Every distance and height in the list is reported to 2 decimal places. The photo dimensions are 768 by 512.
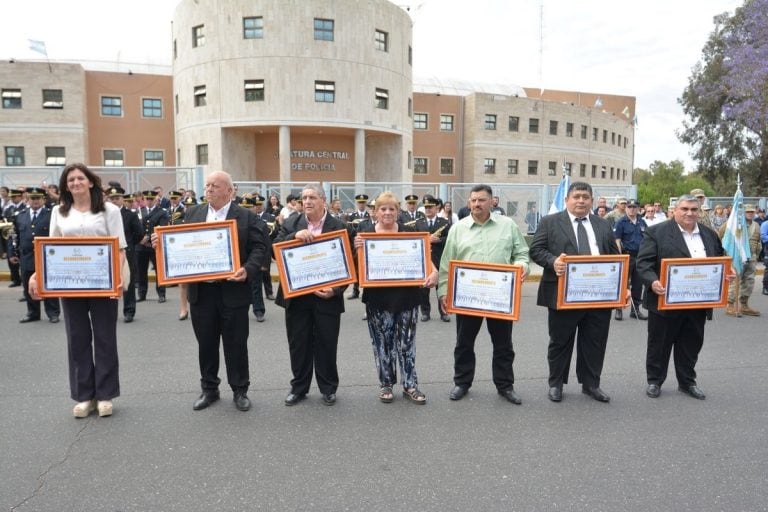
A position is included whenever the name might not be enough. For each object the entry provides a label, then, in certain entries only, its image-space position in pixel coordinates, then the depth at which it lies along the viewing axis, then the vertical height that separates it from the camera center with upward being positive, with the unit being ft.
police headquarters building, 101.81 +21.02
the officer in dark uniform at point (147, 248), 33.06 -2.97
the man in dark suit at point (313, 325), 15.93 -3.78
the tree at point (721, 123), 109.19 +18.37
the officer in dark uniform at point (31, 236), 27.04 -1.89
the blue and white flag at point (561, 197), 39.29 +0.36
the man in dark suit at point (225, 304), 15.32 -3.04
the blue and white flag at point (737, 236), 30.76 -2.00
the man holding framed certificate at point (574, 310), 16.46 -3.43
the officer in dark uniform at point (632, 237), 30.86 -2.06
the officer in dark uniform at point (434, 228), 29.03 -1.52
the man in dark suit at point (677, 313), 16.99 -3.62
